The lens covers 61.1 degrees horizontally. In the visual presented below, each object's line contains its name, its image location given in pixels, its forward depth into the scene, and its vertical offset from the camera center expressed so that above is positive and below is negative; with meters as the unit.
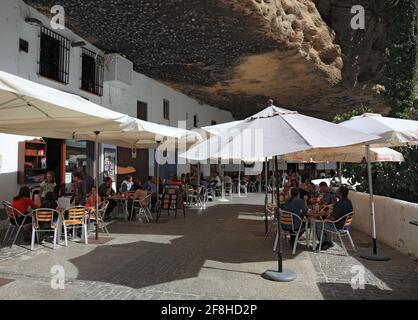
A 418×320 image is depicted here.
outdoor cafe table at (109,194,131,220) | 9.95 -0.68
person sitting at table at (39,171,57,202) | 8.28 -0.18
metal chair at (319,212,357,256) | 6.62 -0.95
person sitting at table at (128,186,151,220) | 9.98 -0.57
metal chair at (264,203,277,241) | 7.55 -0.75
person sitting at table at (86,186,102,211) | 8.17 -0.56
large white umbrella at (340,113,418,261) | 5.97 +0.82
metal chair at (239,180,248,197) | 21.20 -0.57
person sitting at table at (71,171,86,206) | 8.65 -0.28
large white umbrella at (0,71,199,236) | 4.65 +1.05
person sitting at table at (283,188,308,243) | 6.67 -0.61
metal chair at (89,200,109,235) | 7.89 -0.85
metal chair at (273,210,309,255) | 6.62 -0.90
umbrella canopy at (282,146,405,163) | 8.34 +0.59
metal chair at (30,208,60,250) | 6.61 -0.78
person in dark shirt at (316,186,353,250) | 6.70 -0.71
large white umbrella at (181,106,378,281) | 4.19 +0.49
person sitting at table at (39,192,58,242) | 7.10 -0.54
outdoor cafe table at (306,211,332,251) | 6.71 -0.83
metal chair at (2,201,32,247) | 6.80 -0.77
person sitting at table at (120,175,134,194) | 11.97 -0.34
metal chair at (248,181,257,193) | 24.00 -0.74
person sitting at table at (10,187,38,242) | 6.87 -0.54
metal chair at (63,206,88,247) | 6.93 -0.82
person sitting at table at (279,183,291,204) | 10.24 -0.51
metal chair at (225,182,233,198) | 19.06 -0.65
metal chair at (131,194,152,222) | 9.97 -0.85
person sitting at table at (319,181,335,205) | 8.87 -0.54
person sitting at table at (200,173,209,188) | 16.52 -0.31
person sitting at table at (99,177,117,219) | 10.10 -0.45
